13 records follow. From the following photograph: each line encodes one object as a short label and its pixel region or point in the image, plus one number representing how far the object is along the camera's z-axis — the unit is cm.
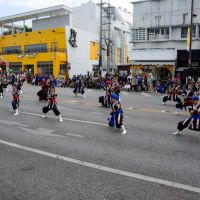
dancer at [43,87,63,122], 1330
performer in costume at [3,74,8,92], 2817
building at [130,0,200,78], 3419
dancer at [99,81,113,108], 1715
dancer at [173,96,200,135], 998
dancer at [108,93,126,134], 1109
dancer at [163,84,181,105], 1756
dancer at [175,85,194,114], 1452
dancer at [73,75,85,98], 2396
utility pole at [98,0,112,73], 5285
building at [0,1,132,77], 4947
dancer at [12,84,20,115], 1527
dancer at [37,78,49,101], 2054
